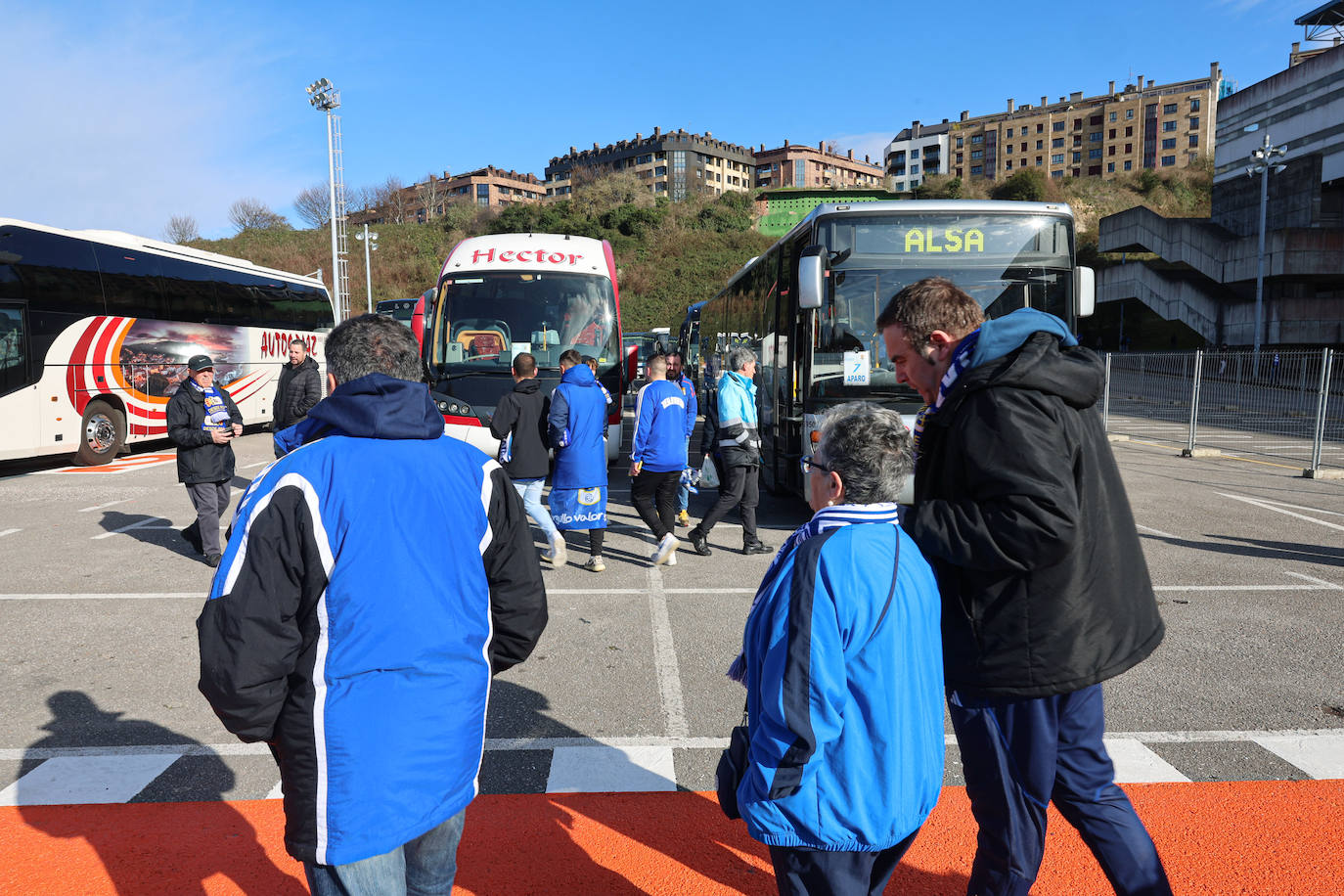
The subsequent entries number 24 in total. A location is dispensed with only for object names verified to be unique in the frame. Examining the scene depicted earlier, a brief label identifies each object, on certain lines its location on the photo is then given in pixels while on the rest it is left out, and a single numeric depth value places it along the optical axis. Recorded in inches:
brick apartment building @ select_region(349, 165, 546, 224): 3369.6
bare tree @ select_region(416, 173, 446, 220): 3452.3
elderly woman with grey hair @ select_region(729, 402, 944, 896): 77.1
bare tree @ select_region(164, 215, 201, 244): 2438.5
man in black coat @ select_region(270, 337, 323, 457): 401.1
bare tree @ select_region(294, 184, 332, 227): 2792.8
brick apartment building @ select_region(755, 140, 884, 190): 4534.9
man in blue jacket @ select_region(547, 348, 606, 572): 293.6
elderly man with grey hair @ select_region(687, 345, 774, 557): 318.3
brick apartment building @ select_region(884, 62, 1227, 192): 3922.2
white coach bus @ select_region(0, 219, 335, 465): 524.4
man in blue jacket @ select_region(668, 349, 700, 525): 394.6
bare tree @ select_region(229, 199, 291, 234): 2775.6
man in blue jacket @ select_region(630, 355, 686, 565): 299.6
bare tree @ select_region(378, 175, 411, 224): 3314.5
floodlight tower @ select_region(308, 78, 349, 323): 1566.2
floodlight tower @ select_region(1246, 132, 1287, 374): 1448.1
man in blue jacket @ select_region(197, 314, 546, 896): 74.6
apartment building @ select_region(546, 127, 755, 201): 4266.7
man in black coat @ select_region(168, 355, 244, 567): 298.0
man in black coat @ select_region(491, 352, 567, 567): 302.7
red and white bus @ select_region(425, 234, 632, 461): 482.6
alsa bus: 341.4
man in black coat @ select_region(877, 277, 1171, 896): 85.9
